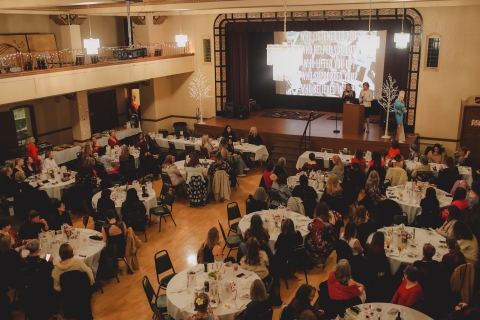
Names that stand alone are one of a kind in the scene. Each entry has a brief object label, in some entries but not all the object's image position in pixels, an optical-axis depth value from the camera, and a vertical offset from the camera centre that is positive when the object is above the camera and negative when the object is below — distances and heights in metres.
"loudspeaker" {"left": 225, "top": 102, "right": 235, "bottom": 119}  18.10 -2.32
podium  14.86 -2.22
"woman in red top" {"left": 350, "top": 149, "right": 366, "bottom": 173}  11.14 -2.58
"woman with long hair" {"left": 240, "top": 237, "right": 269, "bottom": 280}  7.06 -3.02
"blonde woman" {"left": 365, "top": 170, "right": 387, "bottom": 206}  9.36 -2.71
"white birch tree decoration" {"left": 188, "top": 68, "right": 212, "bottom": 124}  18.56 -1.49
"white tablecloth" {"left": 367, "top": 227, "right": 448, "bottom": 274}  7.43 -3.13
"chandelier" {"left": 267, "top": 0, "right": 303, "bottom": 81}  7.78 -0.23
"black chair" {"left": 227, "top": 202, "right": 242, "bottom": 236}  9.82 -3.26
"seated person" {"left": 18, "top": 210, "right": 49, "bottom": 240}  8.47 -3.00
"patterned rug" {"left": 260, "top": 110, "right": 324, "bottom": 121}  18.23 -2.61
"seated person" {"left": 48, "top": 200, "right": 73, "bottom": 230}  9.06 -3.07
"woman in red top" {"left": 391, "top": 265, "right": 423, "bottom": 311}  6.12 -3.03
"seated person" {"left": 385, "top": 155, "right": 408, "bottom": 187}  10.48 -2.78
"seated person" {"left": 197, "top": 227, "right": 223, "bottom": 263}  7.26 -2.96
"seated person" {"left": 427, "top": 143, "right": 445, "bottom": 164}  12.13 -2.73
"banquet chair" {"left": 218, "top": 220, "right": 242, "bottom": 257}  8.87 -3.45
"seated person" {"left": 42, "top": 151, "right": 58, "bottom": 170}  12.26 -2.76
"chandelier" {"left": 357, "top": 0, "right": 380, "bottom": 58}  11.30 +0.00
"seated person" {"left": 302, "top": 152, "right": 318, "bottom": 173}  11.37 -2.75
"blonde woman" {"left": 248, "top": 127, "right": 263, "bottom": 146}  14.76 -2.72
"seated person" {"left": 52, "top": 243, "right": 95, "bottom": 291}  7.02 -3.04
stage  14.55 -2.74
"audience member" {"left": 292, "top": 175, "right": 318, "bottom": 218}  9.79 -2.91
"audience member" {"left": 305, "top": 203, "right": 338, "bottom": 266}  8.14 -3.10
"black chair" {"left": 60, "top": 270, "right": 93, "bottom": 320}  7.00 -3.51
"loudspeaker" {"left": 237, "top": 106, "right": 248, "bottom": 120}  18.03 -2.39
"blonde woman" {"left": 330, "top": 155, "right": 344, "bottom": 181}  11.08 -2.73
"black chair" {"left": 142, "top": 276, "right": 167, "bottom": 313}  6.73 -3.51
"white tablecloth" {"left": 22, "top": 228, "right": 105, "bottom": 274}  7.89 -3.23
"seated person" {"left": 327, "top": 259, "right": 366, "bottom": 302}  6.21 -3.01
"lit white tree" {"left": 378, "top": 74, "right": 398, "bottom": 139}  14.84 -1.62
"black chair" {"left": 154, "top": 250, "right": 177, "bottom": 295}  7.57 -3.36
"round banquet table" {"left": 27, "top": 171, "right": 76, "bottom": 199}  11.37 -3.11
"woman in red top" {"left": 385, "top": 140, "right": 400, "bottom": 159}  12.09 -2.55
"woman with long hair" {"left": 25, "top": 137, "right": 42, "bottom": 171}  13.03 -2.67
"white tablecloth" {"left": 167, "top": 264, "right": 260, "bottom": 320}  6.28 -3.25
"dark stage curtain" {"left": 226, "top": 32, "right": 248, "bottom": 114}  17.84 -0.82
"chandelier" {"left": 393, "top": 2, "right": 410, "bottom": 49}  13.31 +0.09
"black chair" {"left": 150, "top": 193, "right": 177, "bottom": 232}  10.42 -3.38
